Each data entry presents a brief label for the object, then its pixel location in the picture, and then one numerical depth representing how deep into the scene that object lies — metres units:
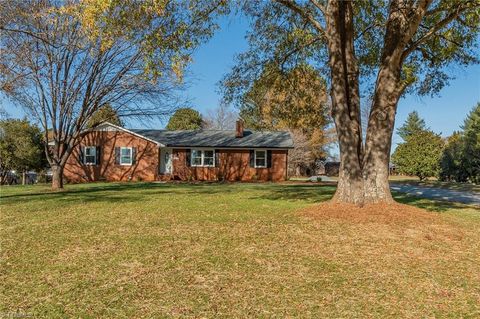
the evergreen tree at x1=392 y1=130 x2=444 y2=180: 27.91
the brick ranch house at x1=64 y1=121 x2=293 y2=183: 28.23
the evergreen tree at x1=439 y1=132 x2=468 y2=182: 31.97
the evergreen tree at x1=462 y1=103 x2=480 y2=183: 31.12
